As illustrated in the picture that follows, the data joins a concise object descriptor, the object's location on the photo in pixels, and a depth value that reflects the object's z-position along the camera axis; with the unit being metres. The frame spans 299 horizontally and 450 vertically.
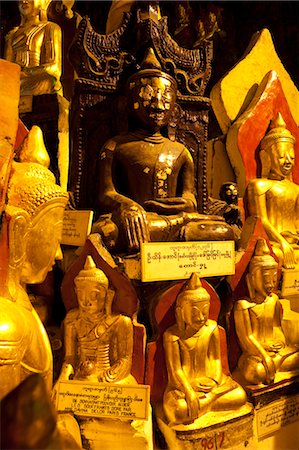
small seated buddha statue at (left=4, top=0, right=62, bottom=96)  2.47
